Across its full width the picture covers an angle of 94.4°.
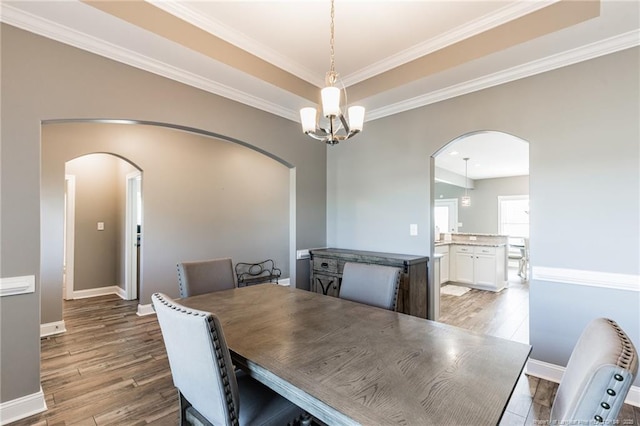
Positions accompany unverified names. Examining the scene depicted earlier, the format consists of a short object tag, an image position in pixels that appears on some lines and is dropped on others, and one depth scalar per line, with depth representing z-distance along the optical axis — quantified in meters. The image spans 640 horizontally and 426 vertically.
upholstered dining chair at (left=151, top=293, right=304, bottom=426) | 1.12
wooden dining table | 0.95
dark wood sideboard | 3.01
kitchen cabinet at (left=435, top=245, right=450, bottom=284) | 6.00
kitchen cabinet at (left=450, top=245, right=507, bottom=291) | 5.63
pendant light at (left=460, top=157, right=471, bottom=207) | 7.00
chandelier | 1.86
